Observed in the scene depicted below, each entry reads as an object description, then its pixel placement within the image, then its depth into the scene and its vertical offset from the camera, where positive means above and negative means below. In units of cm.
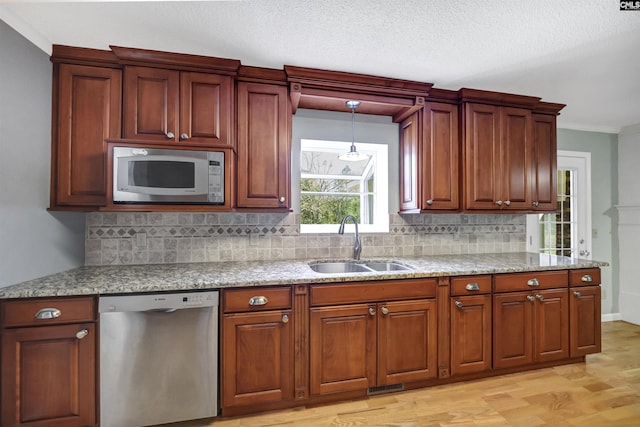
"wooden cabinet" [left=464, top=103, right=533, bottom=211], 265 +53
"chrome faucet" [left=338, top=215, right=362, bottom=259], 255 -23
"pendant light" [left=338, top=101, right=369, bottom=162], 242 +50
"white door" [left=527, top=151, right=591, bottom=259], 355 +10
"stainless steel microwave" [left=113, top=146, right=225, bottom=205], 190 +25
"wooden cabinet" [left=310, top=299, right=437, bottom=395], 197 -87
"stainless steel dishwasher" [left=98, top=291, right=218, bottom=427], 169 -82
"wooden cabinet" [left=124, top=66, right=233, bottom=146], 203 +74
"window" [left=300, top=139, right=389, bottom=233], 281 +27
